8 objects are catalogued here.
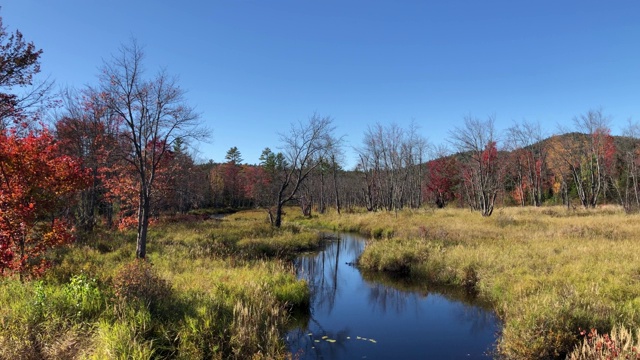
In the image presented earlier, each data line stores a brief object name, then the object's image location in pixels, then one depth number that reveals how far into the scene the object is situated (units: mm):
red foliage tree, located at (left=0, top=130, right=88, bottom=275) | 10383
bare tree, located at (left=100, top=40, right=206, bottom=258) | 15672
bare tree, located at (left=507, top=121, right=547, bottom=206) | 52625
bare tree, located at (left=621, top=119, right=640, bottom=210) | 42938
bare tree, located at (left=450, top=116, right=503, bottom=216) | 34097
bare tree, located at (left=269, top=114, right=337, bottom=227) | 33625
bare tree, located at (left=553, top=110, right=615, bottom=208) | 43281
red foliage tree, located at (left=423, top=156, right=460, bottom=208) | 68062
